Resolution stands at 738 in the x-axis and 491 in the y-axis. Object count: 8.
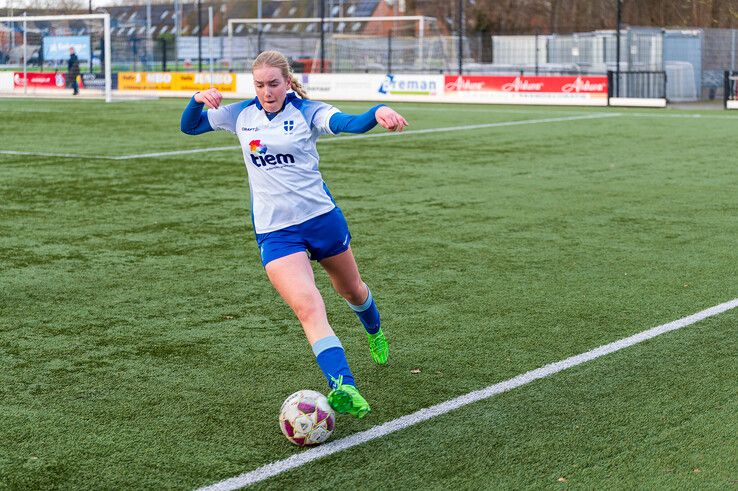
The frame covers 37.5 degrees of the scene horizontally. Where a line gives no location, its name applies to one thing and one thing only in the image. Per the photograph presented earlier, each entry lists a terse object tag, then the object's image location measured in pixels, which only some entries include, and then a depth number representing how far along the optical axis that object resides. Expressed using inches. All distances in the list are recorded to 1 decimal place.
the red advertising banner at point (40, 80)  1585.9
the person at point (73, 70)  1568.7
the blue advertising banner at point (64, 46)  1576.0
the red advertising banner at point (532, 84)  1278.3
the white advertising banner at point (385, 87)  1397.6
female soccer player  201.9
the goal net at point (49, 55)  1574.8
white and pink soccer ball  185.6
